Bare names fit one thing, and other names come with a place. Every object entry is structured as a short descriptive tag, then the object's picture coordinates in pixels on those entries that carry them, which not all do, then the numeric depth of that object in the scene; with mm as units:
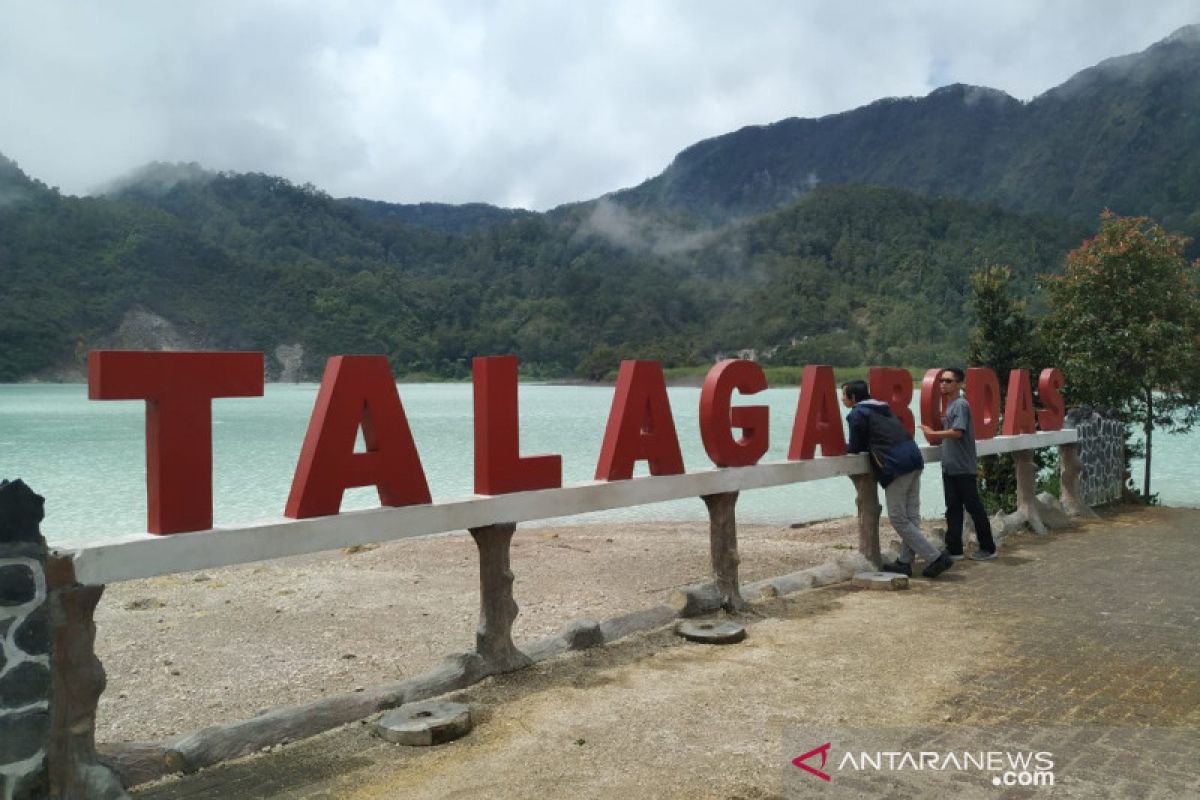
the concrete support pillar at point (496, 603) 5832
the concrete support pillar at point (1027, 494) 11672
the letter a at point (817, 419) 8547
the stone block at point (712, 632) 6531
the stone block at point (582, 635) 6301
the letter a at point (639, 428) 6730
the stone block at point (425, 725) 4664
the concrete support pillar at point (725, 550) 7441
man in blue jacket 8664
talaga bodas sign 4410
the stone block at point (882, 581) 8320
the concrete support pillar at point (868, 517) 8961
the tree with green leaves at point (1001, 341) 16125
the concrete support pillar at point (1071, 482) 13078
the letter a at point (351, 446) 5031
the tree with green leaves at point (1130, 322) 14406
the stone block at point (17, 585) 3664
